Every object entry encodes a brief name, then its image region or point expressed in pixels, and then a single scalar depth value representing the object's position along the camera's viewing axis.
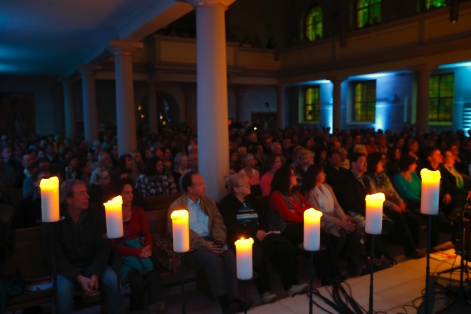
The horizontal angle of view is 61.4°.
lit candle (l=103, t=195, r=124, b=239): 2.47
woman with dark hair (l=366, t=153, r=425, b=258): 5.05
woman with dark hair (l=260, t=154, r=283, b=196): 5.50
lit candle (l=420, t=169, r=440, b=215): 2.40
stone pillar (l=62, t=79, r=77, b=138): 16.20
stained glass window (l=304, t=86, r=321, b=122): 22.22
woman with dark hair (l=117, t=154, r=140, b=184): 6.24
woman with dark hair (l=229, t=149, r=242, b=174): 6.92
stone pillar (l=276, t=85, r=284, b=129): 18.70
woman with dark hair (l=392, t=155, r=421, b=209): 5.76
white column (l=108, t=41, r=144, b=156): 8.54
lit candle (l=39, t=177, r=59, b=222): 2.30
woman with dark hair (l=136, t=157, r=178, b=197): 5.61
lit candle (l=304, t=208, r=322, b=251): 2.41
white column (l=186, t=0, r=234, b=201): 5.12
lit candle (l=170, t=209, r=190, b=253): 2.39
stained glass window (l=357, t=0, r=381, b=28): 19.32
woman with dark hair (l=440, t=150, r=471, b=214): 6.00
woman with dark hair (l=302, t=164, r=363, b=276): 4.61
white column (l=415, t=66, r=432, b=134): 12.66
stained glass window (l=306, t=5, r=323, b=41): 22.58
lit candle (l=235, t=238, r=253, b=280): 2.55
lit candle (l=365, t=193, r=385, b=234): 2.54
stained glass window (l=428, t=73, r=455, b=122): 15.94
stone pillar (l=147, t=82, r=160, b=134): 16.31
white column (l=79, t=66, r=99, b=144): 12.14
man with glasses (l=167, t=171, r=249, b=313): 3.65
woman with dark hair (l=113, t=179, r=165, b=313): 3.53
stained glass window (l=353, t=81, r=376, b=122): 19.17
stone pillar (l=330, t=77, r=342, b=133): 15.73
